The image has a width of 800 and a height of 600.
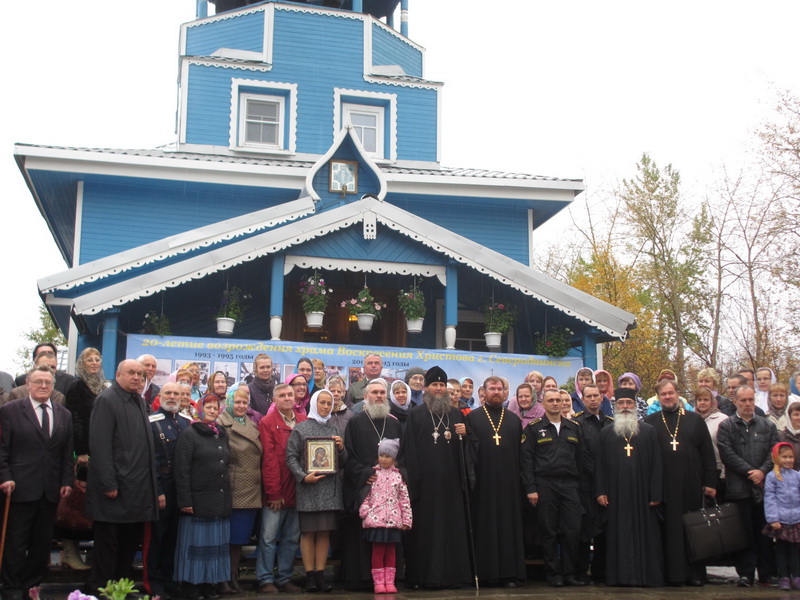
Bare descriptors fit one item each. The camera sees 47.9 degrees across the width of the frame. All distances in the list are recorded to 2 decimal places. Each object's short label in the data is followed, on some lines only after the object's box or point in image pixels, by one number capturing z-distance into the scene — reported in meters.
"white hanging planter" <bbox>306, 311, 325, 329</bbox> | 14.30
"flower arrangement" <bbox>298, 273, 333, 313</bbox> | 14.29
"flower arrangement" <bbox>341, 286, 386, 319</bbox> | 14.40
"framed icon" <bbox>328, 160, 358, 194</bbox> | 16.58
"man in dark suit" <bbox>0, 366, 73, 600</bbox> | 7.51
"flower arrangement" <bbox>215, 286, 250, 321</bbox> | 14.19
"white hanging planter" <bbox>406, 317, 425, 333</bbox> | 14.57
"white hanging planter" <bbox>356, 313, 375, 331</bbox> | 14.37
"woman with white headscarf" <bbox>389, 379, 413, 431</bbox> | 9.48
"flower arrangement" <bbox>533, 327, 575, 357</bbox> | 14.98
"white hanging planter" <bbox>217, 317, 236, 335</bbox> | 14.11
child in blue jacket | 9.12
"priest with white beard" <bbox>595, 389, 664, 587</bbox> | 9.21
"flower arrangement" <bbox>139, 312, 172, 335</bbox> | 13.78
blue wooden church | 14.02
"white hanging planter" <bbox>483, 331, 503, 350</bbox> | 15.07
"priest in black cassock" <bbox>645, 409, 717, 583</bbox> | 9.38
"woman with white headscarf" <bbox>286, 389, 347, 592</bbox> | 8.53
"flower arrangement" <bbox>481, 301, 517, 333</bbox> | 15.05
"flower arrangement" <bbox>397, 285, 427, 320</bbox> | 14.49
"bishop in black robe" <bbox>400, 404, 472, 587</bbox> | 8.80
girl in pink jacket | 8.44
